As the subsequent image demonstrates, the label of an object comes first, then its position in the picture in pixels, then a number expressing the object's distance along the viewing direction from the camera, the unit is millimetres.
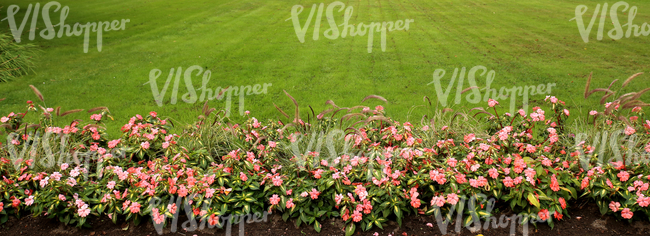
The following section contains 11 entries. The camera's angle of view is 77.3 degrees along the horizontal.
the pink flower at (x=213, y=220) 3070
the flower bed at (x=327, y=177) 3127
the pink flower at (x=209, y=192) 3109
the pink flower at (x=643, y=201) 2969
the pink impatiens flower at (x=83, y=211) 3115
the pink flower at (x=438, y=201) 3041
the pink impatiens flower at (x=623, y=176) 3131
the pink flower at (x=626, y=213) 2965
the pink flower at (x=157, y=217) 3029
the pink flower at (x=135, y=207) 3062
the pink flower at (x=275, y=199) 3123
